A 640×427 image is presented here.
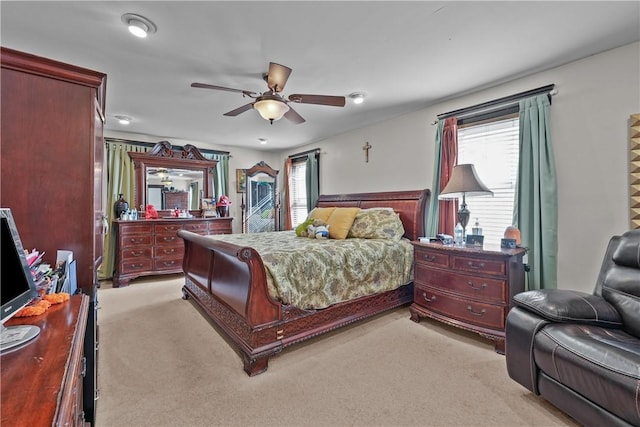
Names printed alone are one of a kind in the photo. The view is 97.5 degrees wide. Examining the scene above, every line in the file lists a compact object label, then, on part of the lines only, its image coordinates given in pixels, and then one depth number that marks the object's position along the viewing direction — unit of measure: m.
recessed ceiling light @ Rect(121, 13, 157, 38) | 1.85
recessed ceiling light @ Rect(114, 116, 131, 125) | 3.90
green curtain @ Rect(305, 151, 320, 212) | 5.36
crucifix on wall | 4.39
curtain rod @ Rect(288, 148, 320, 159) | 5.33
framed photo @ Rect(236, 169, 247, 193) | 5.86
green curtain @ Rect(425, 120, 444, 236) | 3.36
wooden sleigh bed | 2.06
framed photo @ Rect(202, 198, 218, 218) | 5.30
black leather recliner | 1.27
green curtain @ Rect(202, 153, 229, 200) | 5.54
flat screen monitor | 0.82
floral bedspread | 2.25
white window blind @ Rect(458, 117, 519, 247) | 2.90
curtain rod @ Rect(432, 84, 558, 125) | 2.57
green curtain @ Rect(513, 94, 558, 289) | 2.53
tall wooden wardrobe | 1.38
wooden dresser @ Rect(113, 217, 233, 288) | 4.20
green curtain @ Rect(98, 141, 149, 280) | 4.49
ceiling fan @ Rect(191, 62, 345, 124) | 2.24
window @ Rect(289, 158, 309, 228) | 5.83
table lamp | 2.61
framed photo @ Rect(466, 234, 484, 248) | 2.61
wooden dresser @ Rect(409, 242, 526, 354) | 2.29
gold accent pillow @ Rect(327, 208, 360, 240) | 3.41
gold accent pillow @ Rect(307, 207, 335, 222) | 3.86
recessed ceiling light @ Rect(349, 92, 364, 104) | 3.18
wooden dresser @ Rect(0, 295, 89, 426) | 0.57
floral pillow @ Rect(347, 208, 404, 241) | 3.31
